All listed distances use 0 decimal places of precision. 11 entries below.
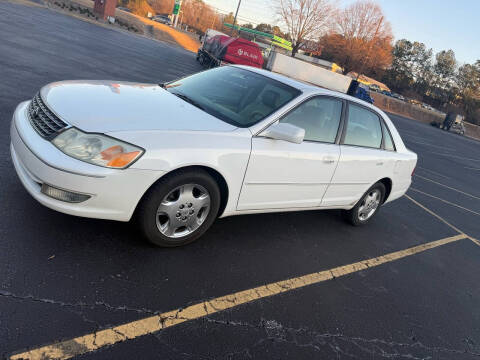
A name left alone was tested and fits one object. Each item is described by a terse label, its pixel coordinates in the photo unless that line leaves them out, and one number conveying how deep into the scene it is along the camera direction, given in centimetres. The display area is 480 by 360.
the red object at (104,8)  3956
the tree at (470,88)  8148
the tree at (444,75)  9750
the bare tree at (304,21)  6312
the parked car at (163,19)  7896
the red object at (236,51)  2162
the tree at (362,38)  6875
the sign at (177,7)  6379
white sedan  270
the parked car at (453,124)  4797
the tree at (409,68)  9988
